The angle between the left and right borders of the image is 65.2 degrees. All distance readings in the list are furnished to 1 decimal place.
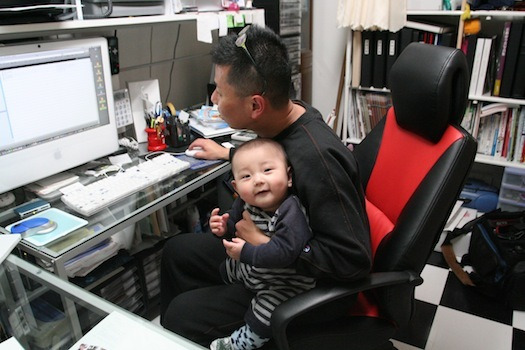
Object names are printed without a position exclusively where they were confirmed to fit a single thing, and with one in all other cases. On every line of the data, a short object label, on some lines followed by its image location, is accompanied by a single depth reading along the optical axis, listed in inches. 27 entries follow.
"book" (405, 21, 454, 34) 98.0
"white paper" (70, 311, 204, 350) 31.0
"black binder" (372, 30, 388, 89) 105.3
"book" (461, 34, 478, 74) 93.4
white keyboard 53.4
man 40.4
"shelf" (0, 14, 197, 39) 49.2
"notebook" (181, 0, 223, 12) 74.4
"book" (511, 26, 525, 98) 89.0
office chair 41.8
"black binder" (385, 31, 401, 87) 103.2
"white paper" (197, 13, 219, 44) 74.2
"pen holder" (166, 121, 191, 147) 73.9
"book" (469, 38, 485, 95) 93.2
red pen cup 73.4
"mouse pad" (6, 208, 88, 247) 46.9
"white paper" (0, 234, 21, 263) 41.7
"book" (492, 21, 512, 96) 89.4
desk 45.3
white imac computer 52.3
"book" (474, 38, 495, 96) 92.4
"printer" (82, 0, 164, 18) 58.9
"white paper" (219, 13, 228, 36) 77.5
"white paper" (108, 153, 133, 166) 68.6
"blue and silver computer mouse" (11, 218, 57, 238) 48.5
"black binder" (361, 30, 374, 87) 107.0
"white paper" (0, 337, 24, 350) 35.4
